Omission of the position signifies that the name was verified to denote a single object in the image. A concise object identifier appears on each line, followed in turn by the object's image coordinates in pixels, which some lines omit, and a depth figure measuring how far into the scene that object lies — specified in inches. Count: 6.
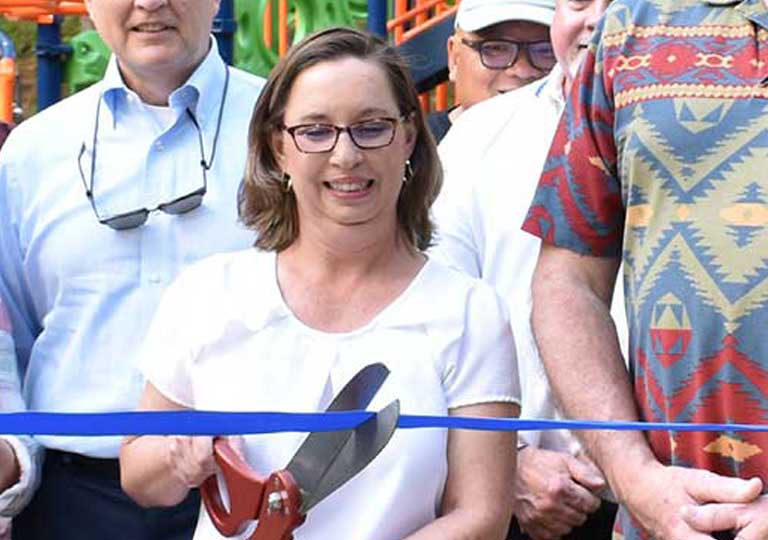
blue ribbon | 170.1
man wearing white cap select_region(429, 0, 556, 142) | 306.6
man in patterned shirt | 172.7
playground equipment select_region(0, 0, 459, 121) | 423.4
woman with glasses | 193.1
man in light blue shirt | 236.5
